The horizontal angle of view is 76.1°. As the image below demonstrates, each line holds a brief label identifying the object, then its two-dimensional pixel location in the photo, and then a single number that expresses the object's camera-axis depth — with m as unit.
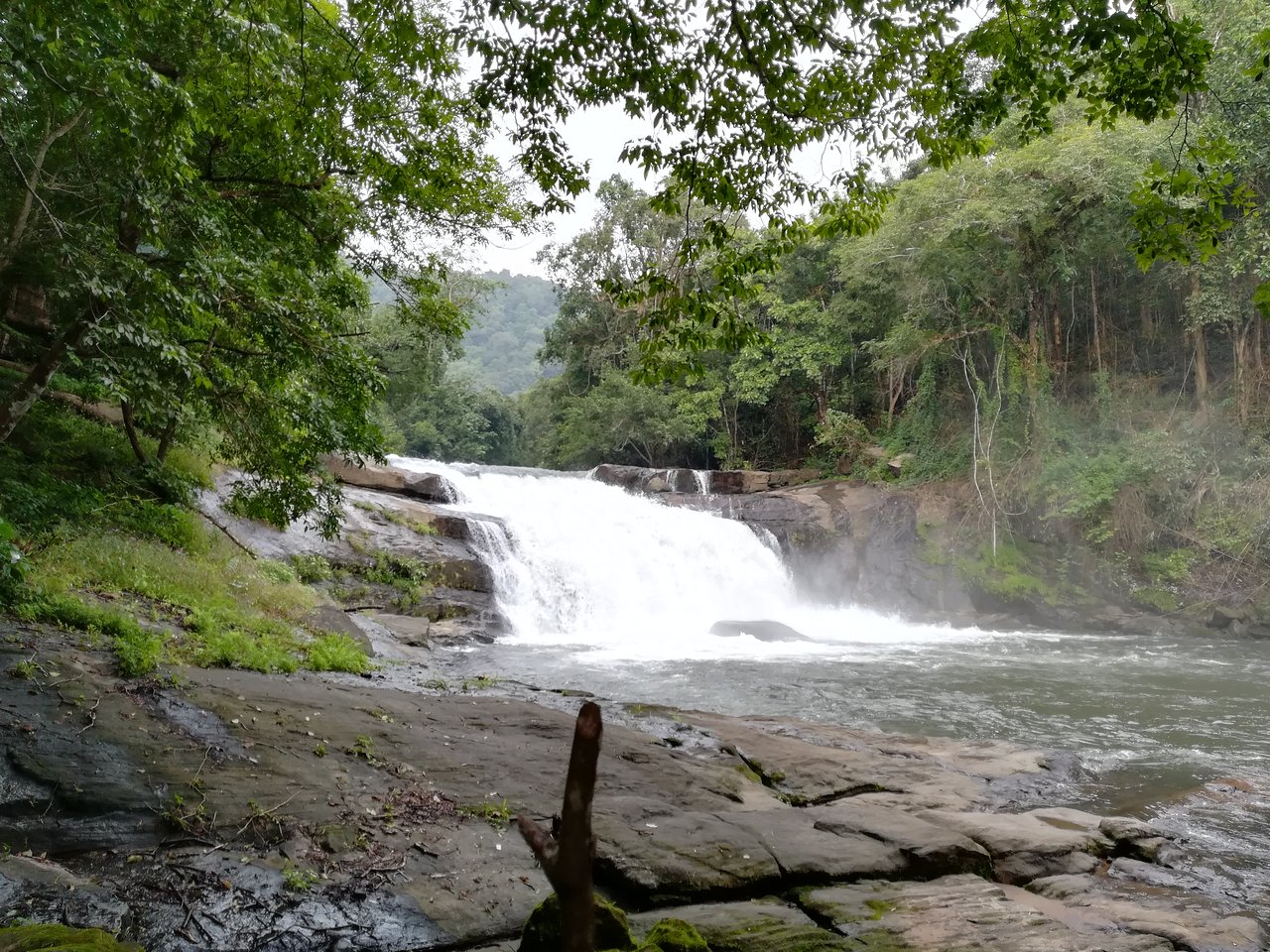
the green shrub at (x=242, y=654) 6.62
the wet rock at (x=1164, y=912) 3.96
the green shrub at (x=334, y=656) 7.92
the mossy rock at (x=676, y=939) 2.95
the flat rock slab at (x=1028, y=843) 4.91
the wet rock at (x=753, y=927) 3.36
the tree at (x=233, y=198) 4.95
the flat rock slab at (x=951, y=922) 3.56
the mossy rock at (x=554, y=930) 2.54
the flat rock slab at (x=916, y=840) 4.59
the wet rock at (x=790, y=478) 25.34
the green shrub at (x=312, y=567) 12.53
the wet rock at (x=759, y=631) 15.69
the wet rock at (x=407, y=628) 11.63
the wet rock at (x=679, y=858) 3.80
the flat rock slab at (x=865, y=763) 6.30
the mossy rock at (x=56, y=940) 2.45
